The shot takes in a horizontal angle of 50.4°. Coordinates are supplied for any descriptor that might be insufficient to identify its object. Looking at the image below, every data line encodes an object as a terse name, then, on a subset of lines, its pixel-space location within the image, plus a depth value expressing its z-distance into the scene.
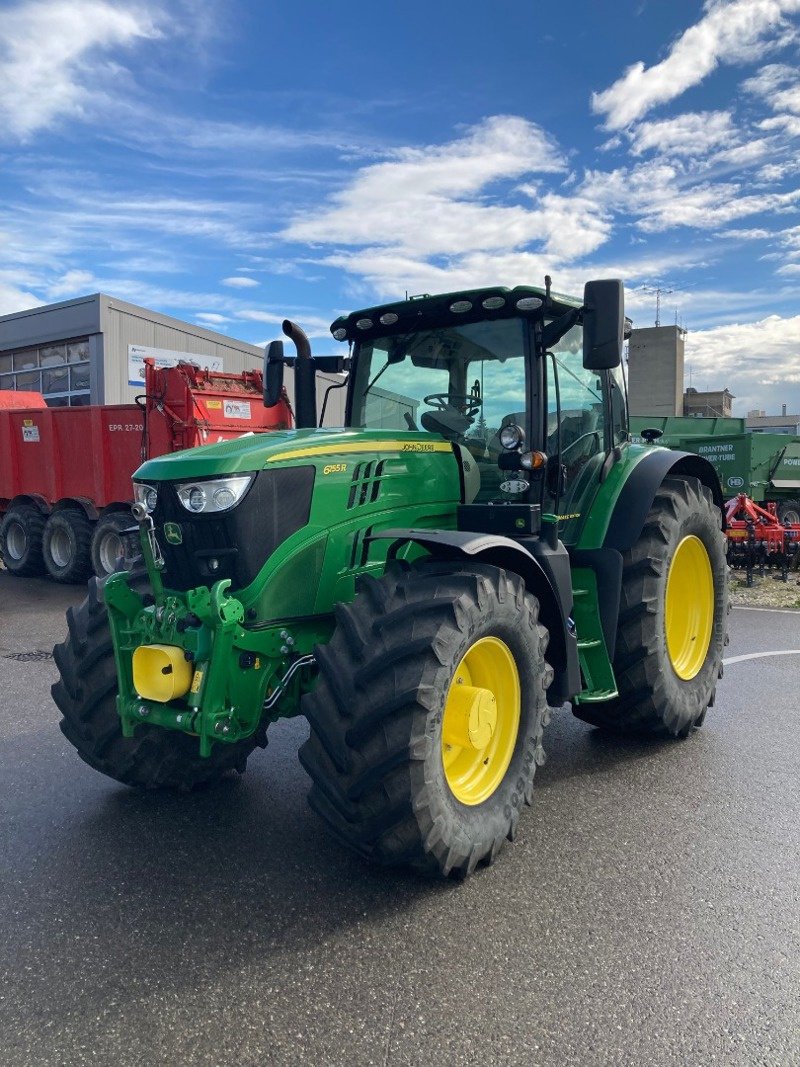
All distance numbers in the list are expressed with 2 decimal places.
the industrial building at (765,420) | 69.89
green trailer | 14.20
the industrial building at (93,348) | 20.84
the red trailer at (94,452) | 10.95
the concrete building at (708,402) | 56.38
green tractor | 3.02
